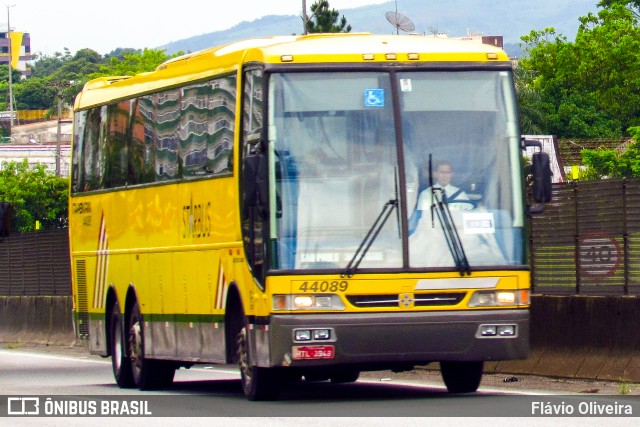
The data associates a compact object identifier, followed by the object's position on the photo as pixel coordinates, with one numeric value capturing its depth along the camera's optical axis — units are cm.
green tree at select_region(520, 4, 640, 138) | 9531
